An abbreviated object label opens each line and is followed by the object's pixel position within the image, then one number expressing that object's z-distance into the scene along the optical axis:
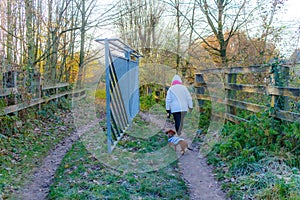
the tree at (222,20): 11.09
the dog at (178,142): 6.14
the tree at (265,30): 8.56
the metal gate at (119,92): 5.53
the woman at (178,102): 7.11
